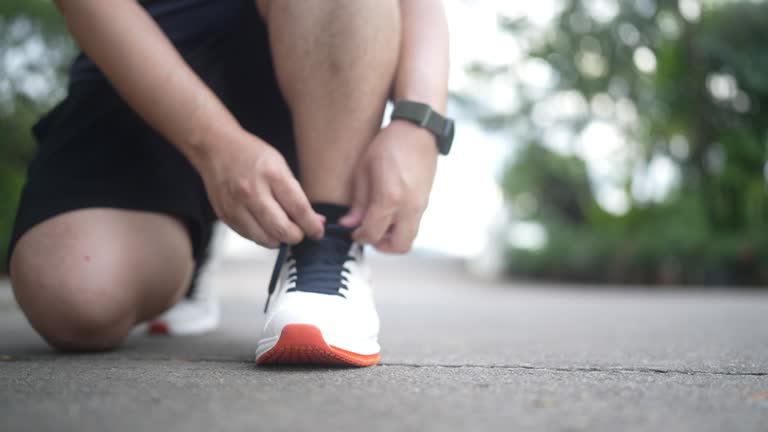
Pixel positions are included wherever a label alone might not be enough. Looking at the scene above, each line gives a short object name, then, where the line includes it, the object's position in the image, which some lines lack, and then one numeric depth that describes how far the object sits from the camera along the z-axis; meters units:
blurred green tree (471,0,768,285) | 4.04
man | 0.81
